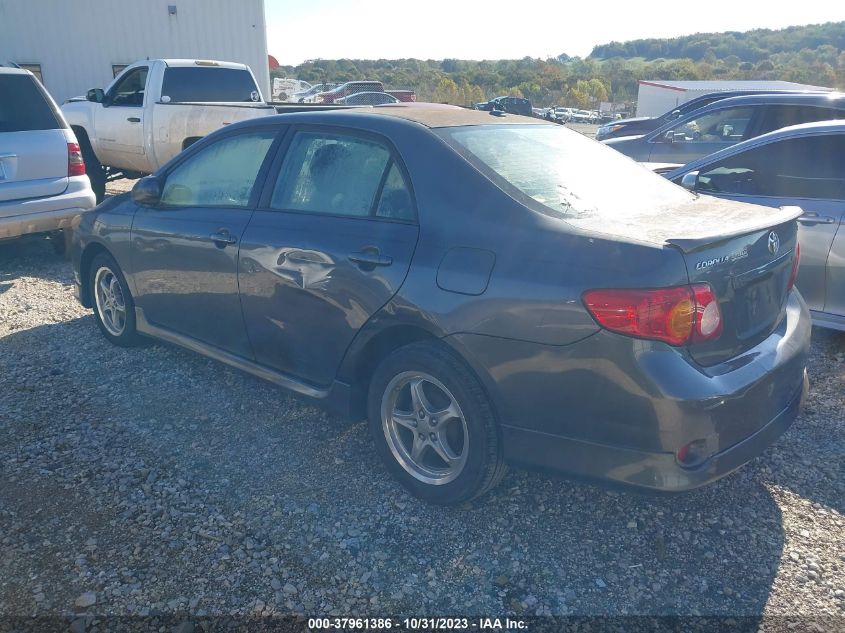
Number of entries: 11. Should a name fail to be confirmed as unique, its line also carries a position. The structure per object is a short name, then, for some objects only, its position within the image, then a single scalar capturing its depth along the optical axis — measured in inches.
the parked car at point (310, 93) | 1169.8
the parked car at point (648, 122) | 414.9
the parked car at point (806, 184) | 182.7
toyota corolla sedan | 99.2
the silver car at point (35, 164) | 257.9
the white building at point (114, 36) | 615.5
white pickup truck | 376.2
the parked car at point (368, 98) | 753.8
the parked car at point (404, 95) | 1058.7
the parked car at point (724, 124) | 287.9
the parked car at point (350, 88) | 1043.1
